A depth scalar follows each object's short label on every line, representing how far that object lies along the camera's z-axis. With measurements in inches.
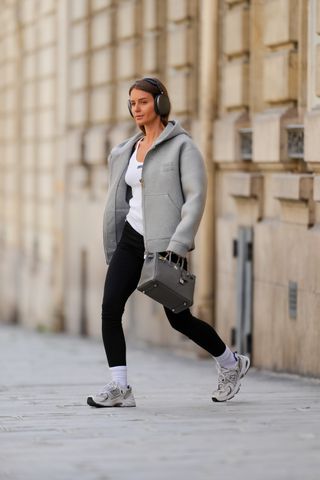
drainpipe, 868.7
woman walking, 510.3
